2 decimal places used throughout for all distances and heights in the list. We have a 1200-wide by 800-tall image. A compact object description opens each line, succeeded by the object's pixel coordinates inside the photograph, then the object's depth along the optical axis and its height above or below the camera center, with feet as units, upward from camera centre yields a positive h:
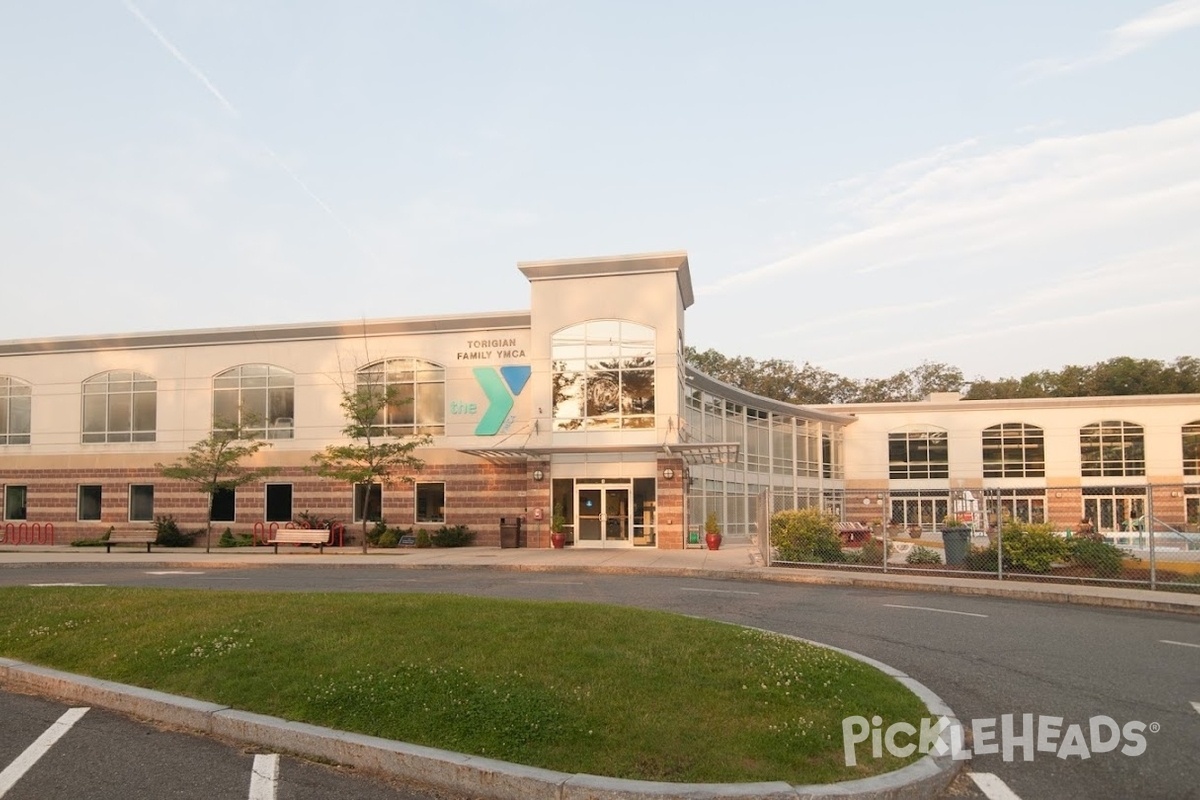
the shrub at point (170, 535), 113.50 -7.78
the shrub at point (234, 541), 111.96 -8.41
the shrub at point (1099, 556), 61.87 -6.36
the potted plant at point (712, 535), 102.37 -7.68
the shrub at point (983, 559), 67.31 -7.03
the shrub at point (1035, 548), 63.67 -5.90
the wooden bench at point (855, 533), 104.78 -8.02
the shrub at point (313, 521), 112.57 -6.29
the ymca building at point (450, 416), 105.29 +6.10
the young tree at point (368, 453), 100.27 +1.48
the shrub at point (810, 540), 76.89 -6.29
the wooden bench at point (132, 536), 116.98 -8.11
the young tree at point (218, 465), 105.19 +0.44
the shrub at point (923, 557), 74.98 -7.56
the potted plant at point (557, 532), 104.32 -7.31
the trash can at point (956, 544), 71.48 -6.26
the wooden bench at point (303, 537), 106.52 -7.66
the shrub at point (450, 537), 108.47 -7.98
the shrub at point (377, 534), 109.50 -7.65
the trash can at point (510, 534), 106.52 -7.60
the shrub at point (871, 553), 75.87 -7.33
